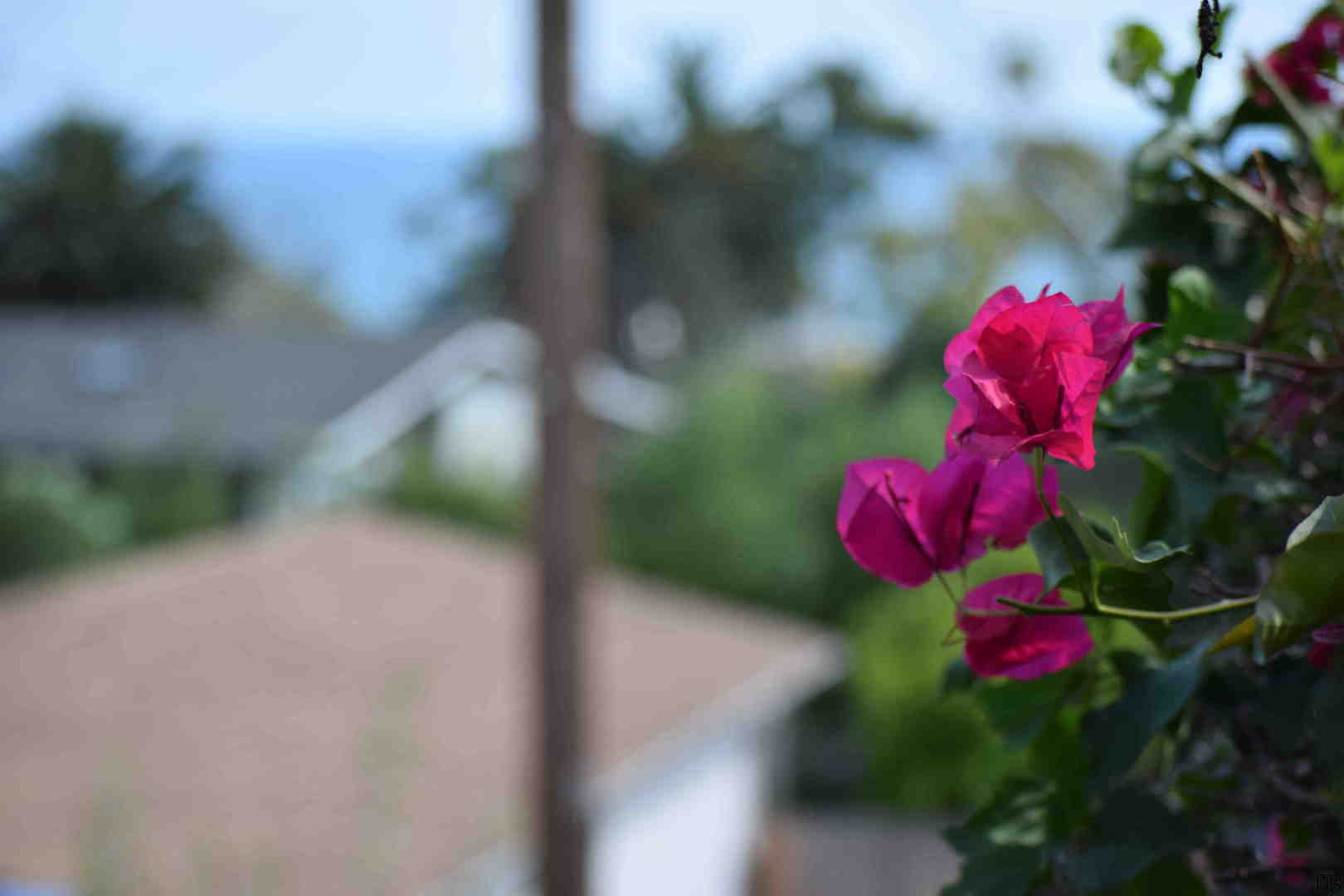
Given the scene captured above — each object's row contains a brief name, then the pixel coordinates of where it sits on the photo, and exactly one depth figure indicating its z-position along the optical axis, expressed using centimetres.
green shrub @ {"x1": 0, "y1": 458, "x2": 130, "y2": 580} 1082
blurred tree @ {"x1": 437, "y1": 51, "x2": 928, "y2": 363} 2869
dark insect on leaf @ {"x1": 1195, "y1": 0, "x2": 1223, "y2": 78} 107
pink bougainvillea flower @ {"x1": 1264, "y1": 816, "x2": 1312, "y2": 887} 122
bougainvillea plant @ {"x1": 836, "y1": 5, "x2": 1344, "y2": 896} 109
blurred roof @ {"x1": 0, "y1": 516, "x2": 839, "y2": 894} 744
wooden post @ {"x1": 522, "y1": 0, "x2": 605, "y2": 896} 663
